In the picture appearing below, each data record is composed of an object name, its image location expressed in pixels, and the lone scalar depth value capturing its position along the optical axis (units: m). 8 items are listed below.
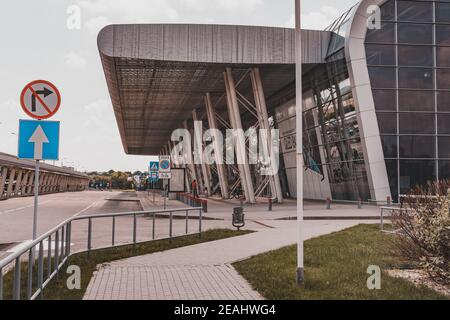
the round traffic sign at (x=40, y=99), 8.27
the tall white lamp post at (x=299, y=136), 7.82
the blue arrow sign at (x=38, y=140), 8.30
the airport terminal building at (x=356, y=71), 29.05
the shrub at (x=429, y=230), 7.91
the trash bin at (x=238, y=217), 17.33
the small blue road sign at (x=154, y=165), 30.77
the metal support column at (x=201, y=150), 49.19
